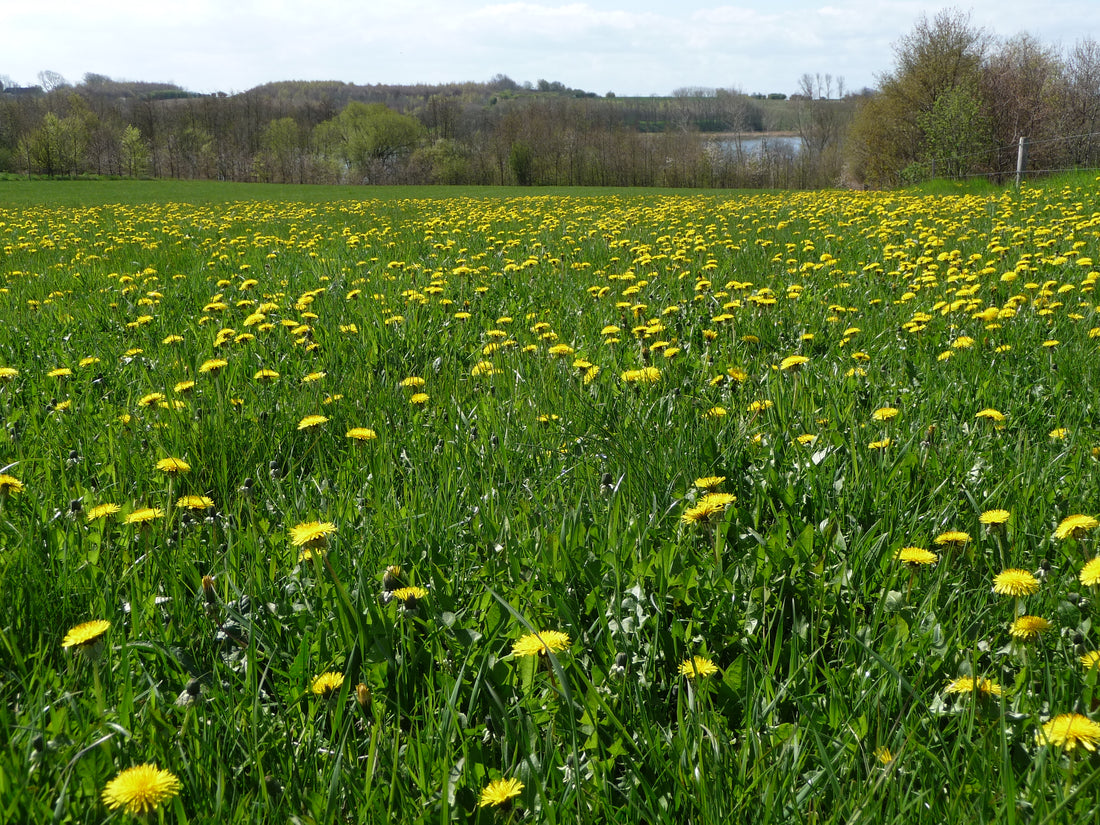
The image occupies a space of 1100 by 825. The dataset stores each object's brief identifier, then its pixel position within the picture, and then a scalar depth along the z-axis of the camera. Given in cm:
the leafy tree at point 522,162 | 7144
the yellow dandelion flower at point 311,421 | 254
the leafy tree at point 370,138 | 7938
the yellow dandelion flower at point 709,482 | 193
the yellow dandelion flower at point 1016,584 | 147
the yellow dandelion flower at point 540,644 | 133
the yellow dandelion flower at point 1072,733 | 110
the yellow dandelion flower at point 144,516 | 183
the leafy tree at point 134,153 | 7550
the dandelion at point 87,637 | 133
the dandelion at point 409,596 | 154
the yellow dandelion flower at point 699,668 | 136
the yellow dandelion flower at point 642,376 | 302
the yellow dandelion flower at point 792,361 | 291
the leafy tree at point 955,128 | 2996
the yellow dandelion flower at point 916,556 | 158
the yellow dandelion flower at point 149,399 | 268
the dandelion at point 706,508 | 174
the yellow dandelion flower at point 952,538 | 166
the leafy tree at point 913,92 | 3431
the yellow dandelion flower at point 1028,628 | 139
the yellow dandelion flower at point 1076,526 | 163
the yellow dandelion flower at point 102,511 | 194
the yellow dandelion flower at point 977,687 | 126
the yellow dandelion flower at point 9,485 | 204
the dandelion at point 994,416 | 243
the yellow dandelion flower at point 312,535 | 159
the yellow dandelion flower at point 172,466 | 212
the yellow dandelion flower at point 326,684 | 134
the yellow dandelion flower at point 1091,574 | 145
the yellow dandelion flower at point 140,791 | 100
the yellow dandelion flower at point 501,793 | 110
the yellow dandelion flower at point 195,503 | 203
